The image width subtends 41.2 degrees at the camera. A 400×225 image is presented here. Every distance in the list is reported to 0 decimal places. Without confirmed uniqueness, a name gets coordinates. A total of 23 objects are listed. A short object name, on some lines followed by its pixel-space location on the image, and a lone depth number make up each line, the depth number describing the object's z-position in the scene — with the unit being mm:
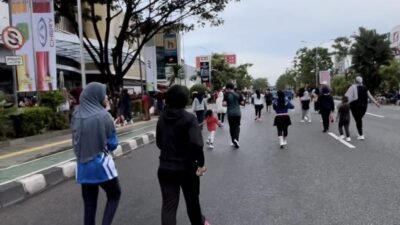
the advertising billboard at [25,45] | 18625
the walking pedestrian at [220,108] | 21000
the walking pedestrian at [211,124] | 14297
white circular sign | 15090
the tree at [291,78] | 127812
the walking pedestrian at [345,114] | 15008
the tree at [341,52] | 84625
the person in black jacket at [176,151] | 5133
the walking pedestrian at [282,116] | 13812
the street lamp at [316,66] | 94650
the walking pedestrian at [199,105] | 17578
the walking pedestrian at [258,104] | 27322
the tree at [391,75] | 48156
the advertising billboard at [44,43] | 19219
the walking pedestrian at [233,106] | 13734
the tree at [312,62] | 98750
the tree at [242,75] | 102438
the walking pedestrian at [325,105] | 17172
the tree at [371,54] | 54781
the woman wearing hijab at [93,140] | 5262
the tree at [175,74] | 52156
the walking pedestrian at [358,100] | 14523
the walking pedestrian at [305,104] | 23222
